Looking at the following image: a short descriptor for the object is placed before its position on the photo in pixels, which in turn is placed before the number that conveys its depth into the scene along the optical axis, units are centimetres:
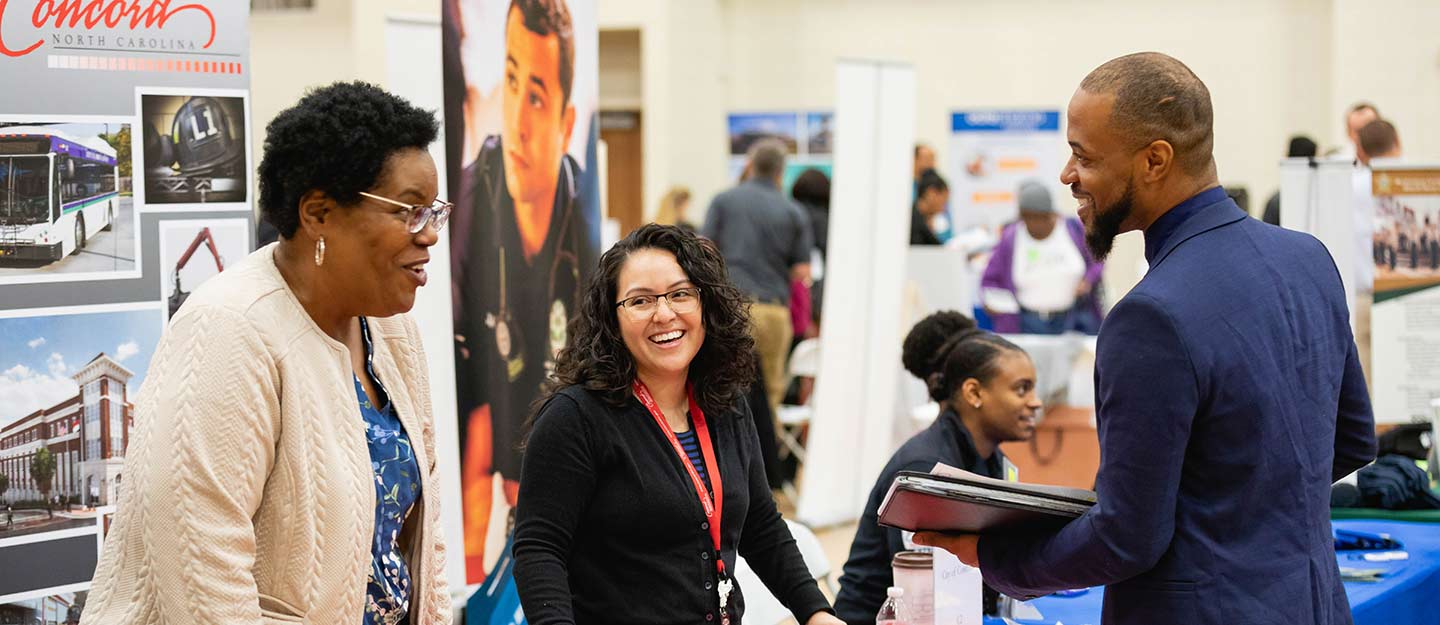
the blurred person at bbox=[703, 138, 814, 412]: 761
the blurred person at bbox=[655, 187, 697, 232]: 850
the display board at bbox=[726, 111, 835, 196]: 1278
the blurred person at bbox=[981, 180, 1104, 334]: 785
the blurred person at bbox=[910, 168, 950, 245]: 1010
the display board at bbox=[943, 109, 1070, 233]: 1183
